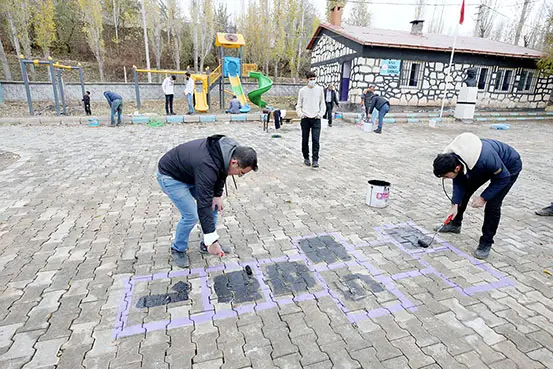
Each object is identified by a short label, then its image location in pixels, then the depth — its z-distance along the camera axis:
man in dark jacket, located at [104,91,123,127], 11.30
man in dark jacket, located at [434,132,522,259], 3.04
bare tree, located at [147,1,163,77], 24.25
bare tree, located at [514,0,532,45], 28.66
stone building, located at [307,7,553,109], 15.48
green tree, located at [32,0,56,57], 20.94
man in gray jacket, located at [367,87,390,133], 11.08
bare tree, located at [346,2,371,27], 36.22
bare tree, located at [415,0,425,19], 36.19
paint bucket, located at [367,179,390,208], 4.81
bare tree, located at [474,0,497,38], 31.79
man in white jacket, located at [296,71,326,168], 6.54
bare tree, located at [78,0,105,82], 21.74
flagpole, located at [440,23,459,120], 15.49
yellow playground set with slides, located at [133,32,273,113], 15.03
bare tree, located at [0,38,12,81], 18.41
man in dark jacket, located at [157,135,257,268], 2.69
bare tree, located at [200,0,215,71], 25.27
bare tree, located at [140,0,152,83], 21.48
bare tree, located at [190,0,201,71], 24.80
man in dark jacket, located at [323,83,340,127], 11.96
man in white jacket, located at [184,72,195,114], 13.81
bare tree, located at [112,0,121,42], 27.93
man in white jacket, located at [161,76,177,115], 13.51
